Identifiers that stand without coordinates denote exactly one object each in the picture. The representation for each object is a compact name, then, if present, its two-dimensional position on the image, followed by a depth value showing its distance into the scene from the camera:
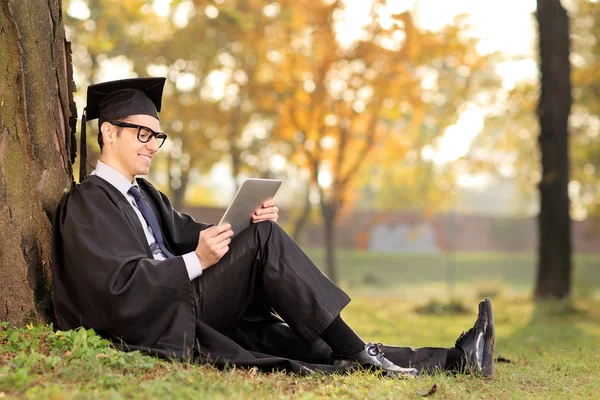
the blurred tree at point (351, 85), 11.76
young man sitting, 3.43
